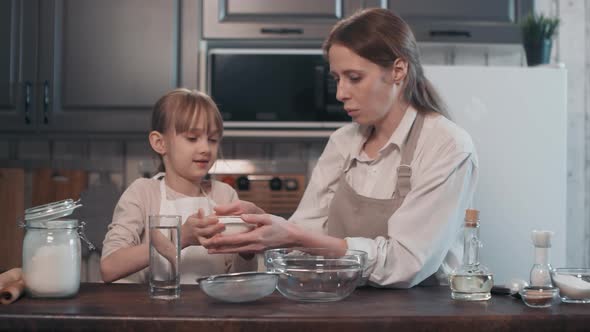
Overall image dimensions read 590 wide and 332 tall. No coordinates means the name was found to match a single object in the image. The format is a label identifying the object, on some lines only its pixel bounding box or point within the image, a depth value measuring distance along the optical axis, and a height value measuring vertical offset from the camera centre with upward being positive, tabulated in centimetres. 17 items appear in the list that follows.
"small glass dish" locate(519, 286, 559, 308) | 125 -21
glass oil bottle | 133 -19
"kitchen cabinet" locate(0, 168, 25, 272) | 327 -22
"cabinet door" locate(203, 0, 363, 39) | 311 +60
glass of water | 130 -16
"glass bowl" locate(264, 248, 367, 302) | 129 -19
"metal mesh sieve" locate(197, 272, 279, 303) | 124 -20
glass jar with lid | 132 -16
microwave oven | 308 +31
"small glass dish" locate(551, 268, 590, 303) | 131 -21
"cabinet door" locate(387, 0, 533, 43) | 313 +62
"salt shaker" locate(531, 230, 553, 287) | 129 -16
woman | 154 -2
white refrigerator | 276 +10
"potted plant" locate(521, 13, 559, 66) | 300 +51
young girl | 178 -6
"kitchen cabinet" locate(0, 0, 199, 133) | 314 +40
